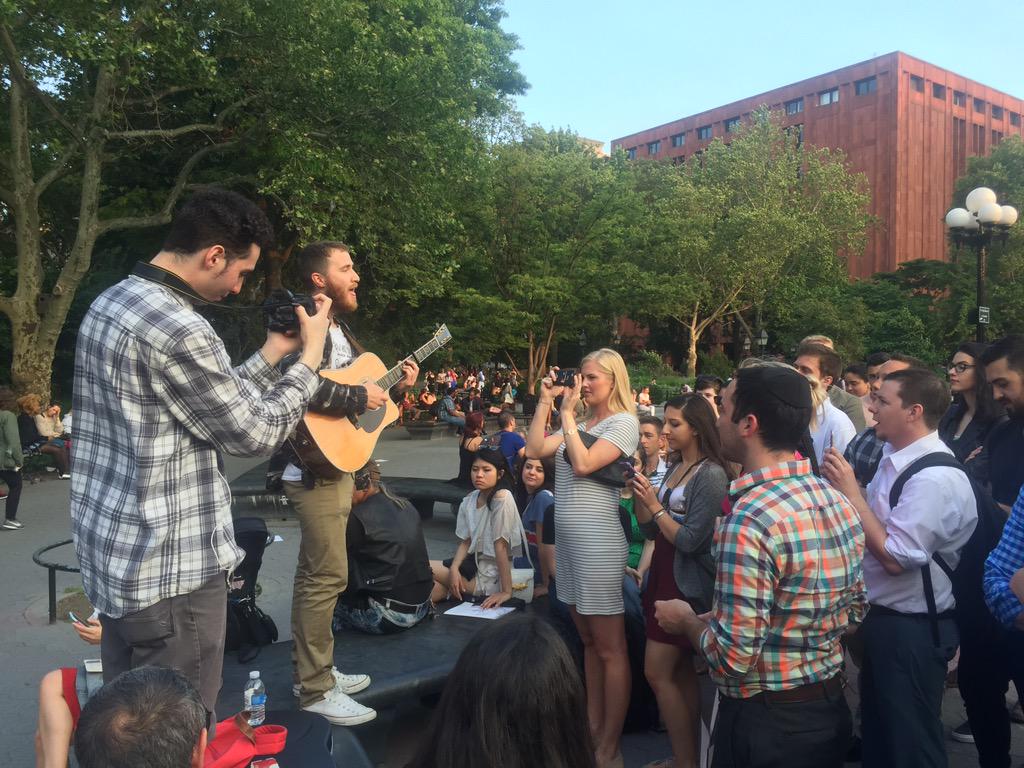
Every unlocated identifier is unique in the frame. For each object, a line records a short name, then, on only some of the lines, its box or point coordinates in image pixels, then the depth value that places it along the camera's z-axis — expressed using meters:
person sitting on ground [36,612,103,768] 2.32
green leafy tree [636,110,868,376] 37.94
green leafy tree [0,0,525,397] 14.45
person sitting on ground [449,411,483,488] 9.67
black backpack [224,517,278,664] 4.34
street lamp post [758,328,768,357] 41.18
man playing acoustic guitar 3.26
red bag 2.42
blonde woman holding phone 3.72
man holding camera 2.13
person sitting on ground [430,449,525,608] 5.65
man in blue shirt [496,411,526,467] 8.93
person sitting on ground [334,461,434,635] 4.61
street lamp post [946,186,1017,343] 11.02
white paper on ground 5.21
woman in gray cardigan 3.51
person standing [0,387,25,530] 9.95
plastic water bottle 2.64
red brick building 57.91
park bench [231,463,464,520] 9.02
